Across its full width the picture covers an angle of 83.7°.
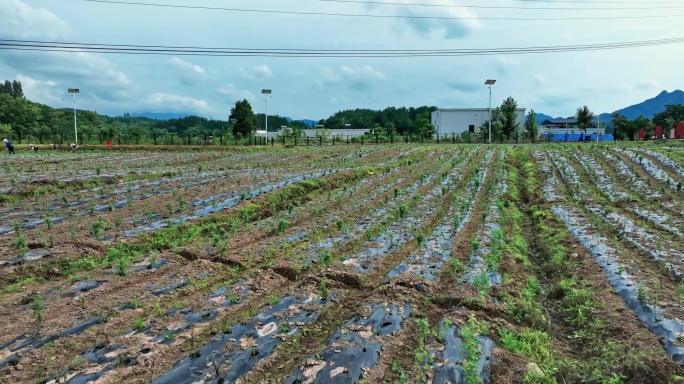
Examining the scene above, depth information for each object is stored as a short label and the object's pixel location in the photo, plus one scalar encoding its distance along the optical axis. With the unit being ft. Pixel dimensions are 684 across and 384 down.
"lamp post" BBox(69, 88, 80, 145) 139.15
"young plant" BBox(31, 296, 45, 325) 14.27
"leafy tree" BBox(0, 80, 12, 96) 294.25
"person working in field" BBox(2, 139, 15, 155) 98.89
